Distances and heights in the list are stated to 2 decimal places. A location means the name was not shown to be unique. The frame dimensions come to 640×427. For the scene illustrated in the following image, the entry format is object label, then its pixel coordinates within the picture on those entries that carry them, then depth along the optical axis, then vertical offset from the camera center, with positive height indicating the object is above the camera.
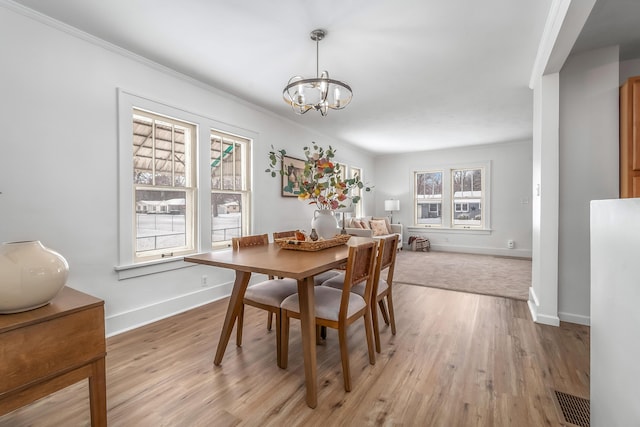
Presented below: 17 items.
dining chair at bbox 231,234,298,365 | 2.08 -0.60
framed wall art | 4.59 +0.73
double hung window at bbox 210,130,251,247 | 3.62 +0.34
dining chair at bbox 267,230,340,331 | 2.65 -0.59
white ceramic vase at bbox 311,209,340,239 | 2.50 -0.10
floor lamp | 7.55 +0.22
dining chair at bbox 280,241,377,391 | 1.79 -0.60
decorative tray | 2.20 -0.24
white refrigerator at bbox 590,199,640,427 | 0.87 -0.35
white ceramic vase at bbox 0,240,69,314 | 1.05 -0.23
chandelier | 2.24 +0.97
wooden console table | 1.01 -0.52
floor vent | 1.55 -1.09
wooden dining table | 1.60 -0.31
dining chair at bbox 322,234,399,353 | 2.26 -0.58
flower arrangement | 2.25 +0.23
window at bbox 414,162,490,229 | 6.96 +0.38
